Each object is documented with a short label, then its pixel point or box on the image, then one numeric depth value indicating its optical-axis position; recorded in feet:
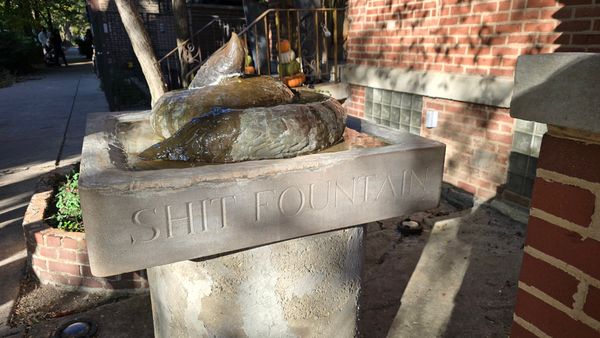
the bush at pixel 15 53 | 67.00
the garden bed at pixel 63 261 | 10.07
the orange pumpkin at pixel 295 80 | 19.60
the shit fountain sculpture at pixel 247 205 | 4.76
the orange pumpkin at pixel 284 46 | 20.20
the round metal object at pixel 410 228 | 12.54
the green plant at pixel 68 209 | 10.79
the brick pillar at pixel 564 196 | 3.00
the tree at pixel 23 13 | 75.82
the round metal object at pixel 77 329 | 8.71
